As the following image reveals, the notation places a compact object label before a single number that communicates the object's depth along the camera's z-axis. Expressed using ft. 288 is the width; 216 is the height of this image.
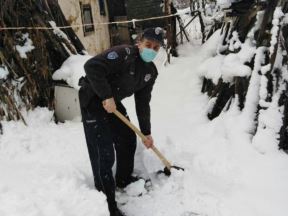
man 6.91
